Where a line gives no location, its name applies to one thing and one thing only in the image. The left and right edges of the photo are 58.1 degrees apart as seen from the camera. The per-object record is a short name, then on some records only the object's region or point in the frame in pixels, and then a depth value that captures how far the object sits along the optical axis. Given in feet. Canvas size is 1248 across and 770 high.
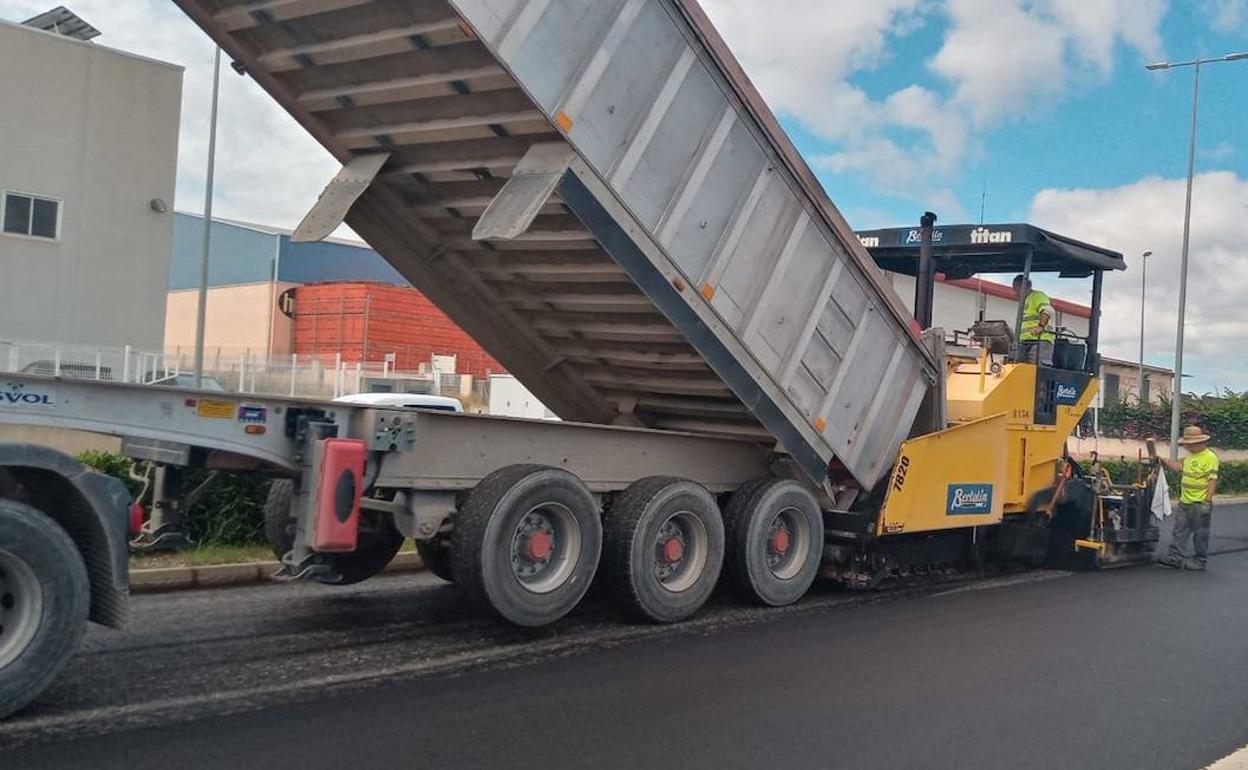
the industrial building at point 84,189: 67.67
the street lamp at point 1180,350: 74.02
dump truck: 18.74
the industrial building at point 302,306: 135.44
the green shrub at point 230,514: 29.78
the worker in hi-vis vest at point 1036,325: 33.12
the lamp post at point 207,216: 64.18
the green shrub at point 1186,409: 104.88
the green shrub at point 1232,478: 80.18
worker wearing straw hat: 37.86
